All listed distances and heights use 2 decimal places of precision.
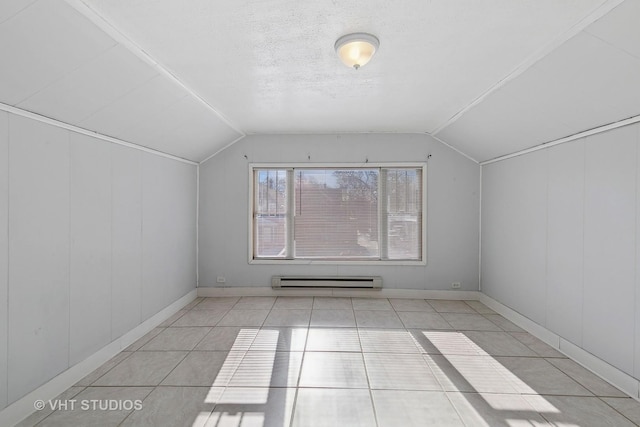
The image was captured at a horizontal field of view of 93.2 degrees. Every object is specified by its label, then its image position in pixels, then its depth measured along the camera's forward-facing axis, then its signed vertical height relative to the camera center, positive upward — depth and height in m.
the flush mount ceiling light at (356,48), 1.98 +1.11
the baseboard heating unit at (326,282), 4.54 -1.05
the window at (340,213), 4.62 -0.01
